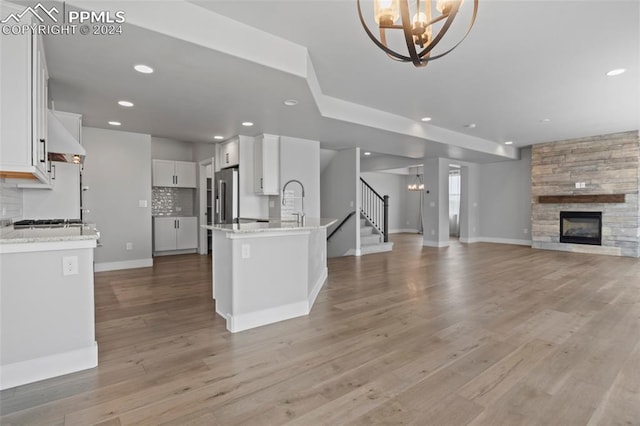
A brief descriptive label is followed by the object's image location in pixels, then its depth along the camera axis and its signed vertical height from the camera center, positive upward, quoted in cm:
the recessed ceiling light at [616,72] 385 +164
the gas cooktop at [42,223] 352 -18
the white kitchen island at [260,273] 297 -64
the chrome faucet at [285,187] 623 +40
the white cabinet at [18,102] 216 +73
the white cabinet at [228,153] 621 +109
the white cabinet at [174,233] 716 -58
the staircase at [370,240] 776 -82
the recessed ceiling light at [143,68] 304 +133
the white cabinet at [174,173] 725 +79
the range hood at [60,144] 325 +66
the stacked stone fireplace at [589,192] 709 +36
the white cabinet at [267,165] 597 +80
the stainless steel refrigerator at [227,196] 606 +22
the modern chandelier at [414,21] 183 +112
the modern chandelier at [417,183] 1189 +98
